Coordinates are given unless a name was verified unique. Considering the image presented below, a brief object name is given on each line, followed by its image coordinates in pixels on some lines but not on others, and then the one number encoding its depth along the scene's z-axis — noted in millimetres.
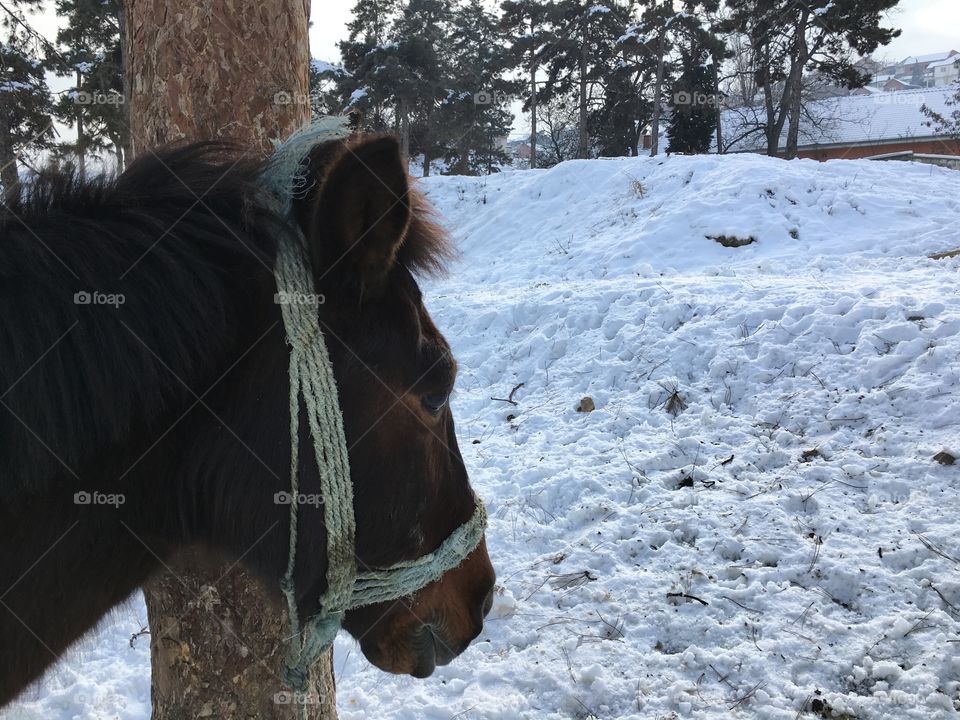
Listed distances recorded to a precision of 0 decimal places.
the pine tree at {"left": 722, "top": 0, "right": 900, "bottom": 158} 22531
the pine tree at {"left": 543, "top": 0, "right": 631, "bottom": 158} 26578
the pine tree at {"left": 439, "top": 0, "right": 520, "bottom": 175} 27562
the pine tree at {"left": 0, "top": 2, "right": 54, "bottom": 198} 7645
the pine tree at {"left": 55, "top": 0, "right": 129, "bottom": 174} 10562
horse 1142
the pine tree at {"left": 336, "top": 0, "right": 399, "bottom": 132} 21844
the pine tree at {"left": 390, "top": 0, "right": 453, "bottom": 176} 22891
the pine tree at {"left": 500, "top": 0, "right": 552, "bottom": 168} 27844
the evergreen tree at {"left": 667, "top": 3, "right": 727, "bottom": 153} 24672
